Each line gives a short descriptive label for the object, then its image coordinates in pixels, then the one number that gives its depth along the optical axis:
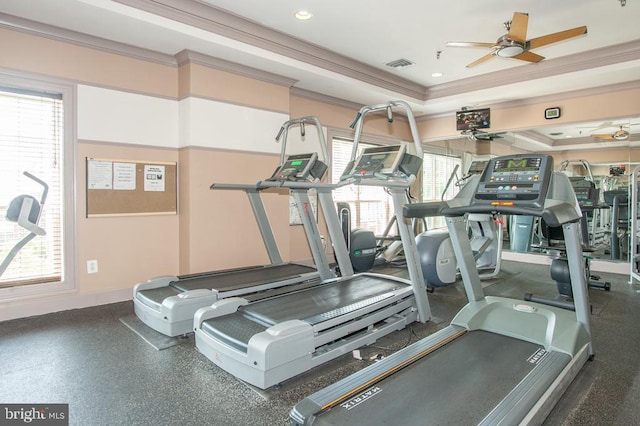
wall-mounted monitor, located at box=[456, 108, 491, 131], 6.28
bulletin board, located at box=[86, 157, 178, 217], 3.75
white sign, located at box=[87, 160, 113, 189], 3.72
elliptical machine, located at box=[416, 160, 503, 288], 4.23
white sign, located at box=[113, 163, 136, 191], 3.87
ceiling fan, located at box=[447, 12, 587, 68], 3.32
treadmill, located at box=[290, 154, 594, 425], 1.67
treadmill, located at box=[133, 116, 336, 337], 2.95
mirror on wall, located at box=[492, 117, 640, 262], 5.28
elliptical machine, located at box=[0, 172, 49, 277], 2.69
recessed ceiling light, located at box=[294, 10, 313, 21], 3.73
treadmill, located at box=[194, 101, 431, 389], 2.22
